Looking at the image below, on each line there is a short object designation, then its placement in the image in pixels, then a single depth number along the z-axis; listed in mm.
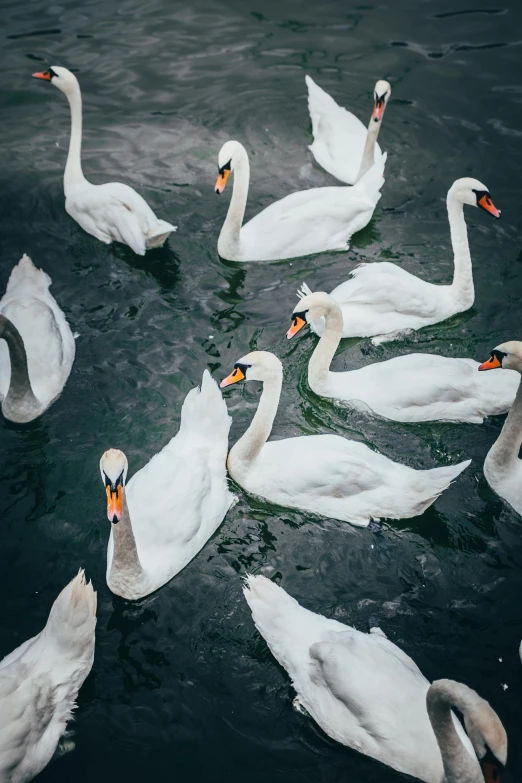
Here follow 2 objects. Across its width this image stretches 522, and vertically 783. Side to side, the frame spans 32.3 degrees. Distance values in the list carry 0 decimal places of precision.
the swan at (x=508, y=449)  7531
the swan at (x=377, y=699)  5453
